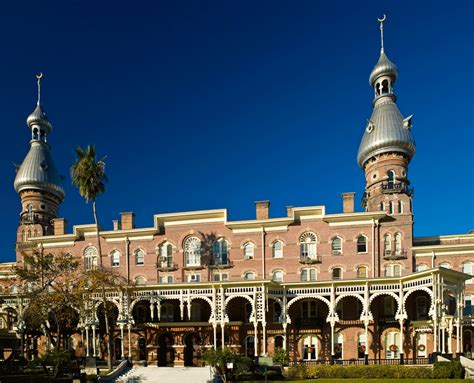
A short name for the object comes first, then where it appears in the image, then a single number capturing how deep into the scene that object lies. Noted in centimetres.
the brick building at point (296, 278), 3728
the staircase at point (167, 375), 3191
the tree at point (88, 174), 3850
